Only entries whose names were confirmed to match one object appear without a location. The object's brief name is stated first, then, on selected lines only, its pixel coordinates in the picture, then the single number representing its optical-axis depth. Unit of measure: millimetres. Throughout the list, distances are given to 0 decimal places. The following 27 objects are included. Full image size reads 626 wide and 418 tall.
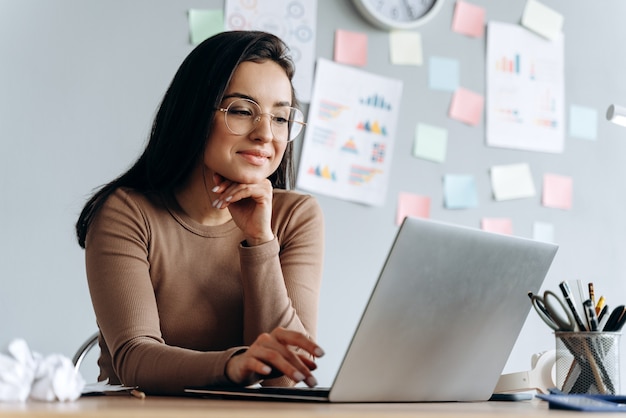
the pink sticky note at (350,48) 2361
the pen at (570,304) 1065
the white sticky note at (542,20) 2588
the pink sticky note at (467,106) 2486
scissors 1030
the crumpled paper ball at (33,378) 696
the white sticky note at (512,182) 2505
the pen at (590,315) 1050
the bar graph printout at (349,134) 2334
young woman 1350
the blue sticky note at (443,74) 2473
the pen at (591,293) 1116
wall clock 2375
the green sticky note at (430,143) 2441
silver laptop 801
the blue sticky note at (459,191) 2455
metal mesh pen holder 1025
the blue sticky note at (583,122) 2611
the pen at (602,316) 1095
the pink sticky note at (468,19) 2506
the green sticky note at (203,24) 2227
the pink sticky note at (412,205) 2402
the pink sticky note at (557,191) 2559
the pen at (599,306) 1147
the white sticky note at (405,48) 2430
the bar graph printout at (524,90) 2539
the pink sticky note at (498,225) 2483
